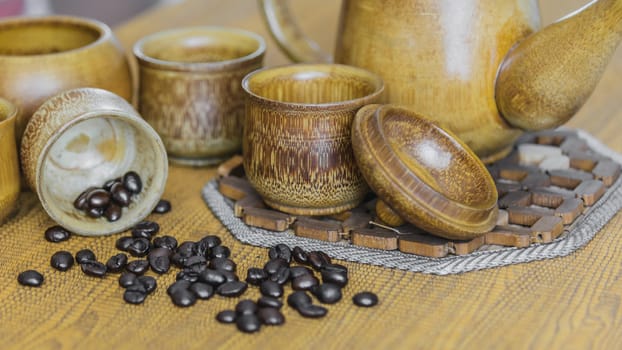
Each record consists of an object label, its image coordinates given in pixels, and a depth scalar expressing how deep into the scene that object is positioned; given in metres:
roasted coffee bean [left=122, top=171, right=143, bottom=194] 0.64
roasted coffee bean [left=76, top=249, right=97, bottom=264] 0.59
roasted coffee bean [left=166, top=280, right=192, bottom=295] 0.56
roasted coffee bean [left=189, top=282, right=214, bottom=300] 0.56
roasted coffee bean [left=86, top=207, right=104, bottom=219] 0.63
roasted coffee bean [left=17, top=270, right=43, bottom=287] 0.58
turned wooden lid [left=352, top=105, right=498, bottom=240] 0.58
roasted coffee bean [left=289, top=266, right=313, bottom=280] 0.58
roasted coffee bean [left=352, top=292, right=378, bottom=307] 0.55
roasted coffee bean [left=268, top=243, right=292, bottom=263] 0.59
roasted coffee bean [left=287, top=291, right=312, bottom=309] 0.55
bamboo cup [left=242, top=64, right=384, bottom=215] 0.61
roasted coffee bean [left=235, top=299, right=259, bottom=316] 0.55
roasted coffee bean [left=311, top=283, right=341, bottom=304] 0.56
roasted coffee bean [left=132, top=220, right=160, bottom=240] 0.62
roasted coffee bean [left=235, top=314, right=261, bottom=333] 0.54
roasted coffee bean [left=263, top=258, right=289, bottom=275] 0.58
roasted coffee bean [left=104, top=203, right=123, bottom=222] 0.62
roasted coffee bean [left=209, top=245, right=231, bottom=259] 0.60
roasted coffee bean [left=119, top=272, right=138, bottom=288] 0.57
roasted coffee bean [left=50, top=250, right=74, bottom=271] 0.59
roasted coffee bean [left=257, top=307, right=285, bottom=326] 0.54
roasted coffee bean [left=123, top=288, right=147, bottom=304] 0.56
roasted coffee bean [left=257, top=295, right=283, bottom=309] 0.55
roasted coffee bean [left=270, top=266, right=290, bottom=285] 0.57
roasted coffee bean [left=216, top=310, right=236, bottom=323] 0.54
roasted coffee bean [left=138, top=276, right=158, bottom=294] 0.57
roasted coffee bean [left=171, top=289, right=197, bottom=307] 0.56
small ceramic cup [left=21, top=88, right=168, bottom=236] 0.60
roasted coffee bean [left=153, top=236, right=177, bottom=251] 0.61
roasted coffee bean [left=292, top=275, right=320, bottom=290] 0.57
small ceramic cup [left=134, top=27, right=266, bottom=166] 0.68
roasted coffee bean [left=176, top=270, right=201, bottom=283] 0.58
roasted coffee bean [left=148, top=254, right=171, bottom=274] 0.58
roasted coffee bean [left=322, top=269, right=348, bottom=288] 0.57
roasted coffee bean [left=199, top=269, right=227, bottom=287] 0.57
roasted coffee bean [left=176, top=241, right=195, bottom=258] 0.59
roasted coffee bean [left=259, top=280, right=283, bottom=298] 0.56
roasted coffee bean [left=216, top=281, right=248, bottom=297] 0.56
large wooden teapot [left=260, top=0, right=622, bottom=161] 0.62
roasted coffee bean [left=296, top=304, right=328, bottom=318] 0.55
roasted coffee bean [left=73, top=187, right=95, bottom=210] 0.63
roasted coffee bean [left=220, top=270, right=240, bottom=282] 0.57
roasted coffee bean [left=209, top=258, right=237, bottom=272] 0.58
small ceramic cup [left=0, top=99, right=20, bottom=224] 0.60
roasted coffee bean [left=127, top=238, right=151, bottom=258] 0.60
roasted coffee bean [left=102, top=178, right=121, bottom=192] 0.64
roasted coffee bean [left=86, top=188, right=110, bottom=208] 0.63
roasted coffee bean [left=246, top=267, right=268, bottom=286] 0.57
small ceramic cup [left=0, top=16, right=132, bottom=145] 0.64
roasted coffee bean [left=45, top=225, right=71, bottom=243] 0.62
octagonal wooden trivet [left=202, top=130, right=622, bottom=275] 0.59
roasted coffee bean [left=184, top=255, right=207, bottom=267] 0.59
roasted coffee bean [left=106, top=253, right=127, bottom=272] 0.58
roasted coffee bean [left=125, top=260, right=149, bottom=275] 0.58
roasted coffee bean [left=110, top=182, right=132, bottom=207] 0.63
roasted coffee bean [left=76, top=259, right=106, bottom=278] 0.58
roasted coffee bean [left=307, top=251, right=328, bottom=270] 0.59
